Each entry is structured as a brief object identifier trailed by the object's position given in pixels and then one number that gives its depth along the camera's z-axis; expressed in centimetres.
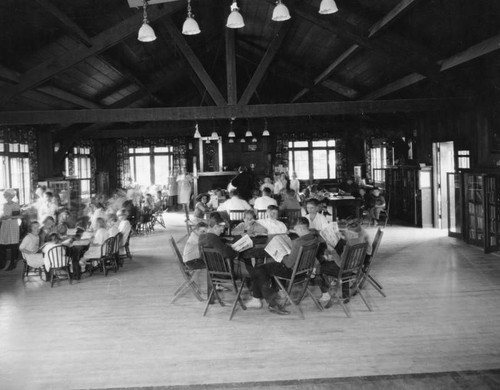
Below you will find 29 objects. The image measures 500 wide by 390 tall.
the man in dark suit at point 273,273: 584
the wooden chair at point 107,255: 813
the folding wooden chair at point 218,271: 591
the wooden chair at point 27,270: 811
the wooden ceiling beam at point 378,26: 783
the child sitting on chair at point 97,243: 812
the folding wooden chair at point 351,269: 580
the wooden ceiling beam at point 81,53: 893
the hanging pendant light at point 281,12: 585
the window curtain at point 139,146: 2067
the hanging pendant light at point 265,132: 1759
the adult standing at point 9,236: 910
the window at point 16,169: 1226
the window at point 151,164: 2089
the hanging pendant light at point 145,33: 609
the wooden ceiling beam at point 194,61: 1012
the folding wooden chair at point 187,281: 663
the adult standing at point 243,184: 1370
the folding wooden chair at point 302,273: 577
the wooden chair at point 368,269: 652
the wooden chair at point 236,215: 991
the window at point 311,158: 2088
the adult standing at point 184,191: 1636
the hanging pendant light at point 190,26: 619
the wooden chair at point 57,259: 757
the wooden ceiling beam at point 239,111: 1097
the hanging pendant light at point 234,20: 595
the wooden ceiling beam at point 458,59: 769
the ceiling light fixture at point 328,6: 561
